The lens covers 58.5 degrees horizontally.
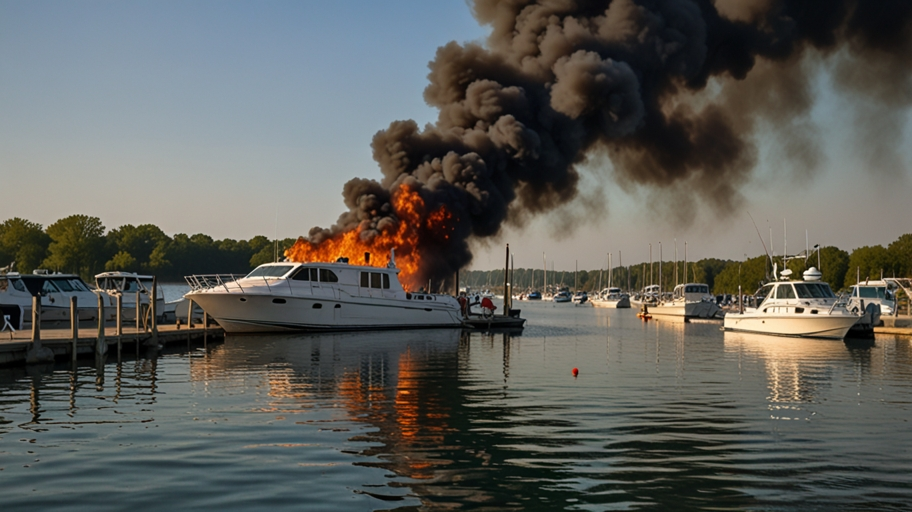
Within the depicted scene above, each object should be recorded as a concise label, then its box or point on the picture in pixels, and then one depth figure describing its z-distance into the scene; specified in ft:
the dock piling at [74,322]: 81.82
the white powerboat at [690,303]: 215.51
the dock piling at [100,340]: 84.64
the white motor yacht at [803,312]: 131.23
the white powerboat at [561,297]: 522.88
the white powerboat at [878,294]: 159.63
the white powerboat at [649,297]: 286.38
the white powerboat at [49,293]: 118.73
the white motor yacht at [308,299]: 129.29
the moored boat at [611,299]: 385.70
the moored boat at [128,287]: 137.18
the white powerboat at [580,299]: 495.04
